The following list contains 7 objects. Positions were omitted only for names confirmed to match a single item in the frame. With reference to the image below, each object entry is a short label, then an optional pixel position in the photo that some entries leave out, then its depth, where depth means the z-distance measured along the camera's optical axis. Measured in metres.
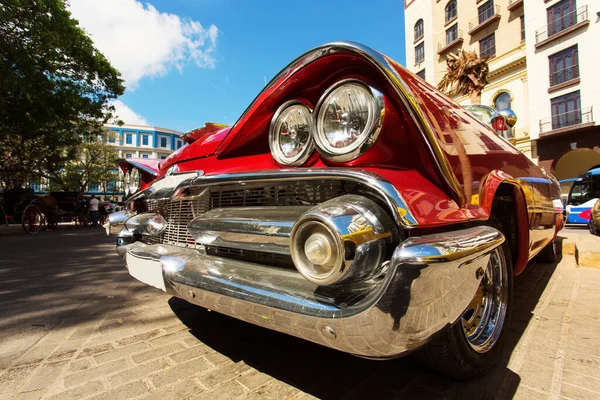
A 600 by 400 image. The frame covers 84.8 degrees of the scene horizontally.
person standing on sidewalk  13.31
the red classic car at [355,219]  1.03
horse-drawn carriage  9.66
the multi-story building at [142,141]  51.81
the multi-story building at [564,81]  16.94
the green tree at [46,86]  9.21
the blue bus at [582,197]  11.84
